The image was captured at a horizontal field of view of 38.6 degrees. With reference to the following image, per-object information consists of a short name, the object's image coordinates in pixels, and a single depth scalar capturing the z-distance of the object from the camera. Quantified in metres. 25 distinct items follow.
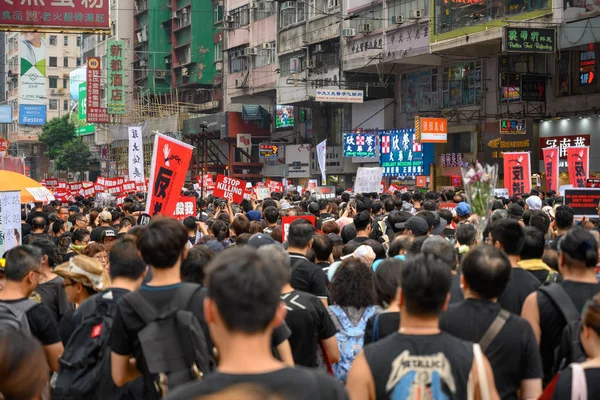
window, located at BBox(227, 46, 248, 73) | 54.56
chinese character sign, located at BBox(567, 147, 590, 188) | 19.88
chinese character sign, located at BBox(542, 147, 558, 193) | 21.23
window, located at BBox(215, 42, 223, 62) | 62.22
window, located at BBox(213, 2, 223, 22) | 62.59
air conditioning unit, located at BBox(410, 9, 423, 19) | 36.22
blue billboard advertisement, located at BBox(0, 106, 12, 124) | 75.77
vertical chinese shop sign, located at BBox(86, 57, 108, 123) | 65.44
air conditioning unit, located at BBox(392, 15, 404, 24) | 37.22
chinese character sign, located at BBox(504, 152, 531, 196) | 19.69
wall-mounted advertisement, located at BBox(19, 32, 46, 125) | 88.19
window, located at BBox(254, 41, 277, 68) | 50.91
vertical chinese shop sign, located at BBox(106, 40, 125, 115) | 64.81
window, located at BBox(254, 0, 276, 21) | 51.25
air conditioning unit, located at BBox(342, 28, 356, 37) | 40.97
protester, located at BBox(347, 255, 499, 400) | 3.63
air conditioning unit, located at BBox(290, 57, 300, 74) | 46.97
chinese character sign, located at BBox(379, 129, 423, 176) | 39.62
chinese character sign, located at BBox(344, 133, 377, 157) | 41.69
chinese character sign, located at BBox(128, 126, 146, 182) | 21.77
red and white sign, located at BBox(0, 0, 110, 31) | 15.81
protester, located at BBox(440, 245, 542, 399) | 4.28
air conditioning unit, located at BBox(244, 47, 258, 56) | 52.53
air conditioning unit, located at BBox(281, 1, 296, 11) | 47.09
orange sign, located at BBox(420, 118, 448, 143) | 34.94
